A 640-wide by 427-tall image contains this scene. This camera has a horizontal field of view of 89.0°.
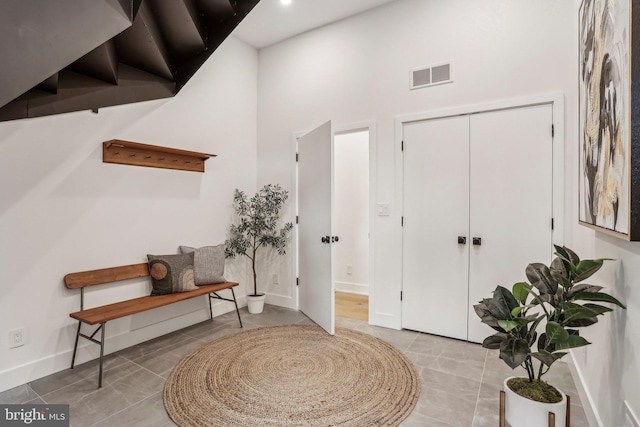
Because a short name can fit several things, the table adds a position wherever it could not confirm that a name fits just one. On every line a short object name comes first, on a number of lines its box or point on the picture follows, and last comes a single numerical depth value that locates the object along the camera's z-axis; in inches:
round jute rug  76.2
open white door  126.8
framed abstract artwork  44.3
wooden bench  94.8
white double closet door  106.7
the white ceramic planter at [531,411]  59.2
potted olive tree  150.9
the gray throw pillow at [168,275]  117.5
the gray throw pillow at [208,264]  130.0
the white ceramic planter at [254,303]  152.3
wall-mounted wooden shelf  109.7
